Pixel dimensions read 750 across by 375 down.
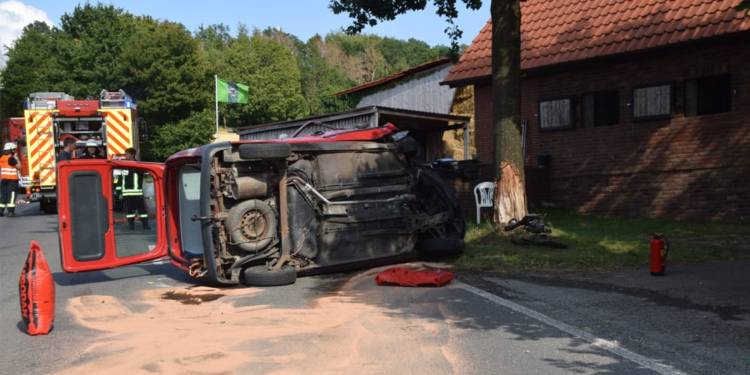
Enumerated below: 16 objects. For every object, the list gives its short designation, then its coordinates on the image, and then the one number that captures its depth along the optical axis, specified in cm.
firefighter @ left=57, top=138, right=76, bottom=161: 1294
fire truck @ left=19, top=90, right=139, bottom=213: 1862
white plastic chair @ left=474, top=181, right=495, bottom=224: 1286
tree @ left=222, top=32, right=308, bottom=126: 6397
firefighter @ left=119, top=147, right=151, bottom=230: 1149
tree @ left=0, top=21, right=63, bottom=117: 5672
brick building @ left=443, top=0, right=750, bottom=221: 1336
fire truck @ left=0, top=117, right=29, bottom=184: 1962
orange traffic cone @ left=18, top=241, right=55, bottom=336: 597
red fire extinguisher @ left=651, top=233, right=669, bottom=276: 820
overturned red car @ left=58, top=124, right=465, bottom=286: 784
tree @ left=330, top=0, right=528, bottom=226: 1139
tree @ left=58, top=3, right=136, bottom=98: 4978
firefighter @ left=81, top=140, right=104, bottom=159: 1833
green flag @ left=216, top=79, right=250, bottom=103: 4192
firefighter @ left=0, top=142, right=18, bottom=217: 1916
